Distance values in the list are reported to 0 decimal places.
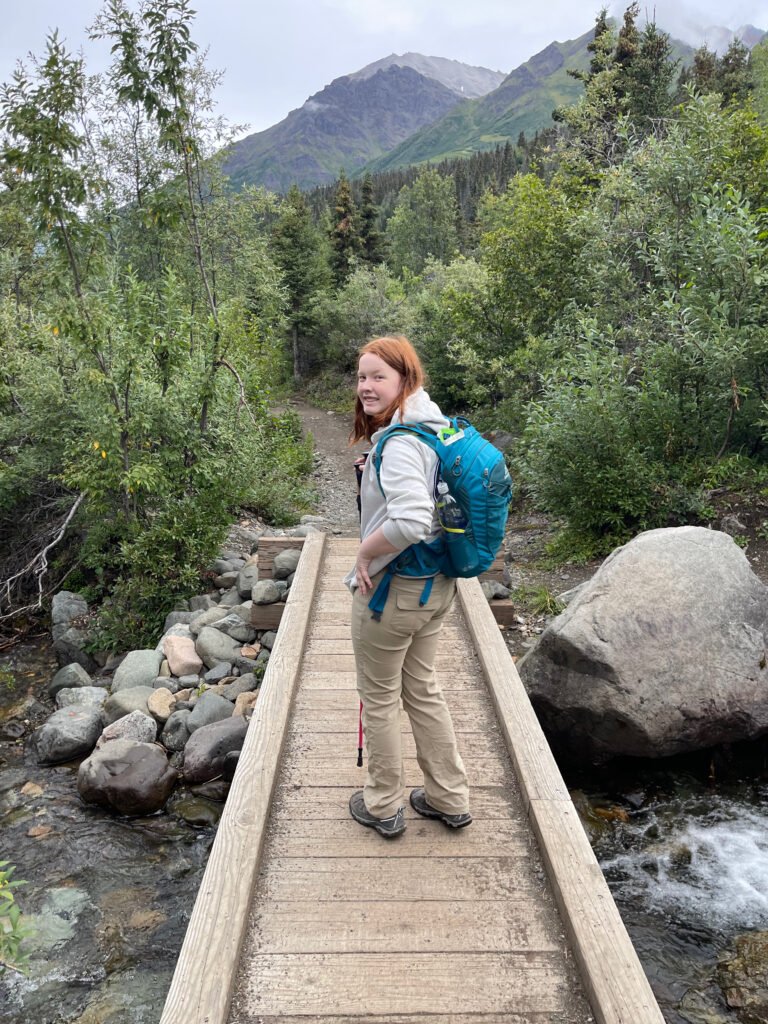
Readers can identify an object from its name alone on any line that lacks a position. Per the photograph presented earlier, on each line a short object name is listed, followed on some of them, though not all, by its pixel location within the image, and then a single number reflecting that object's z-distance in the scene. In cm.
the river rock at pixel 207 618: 736
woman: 254
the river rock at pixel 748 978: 345
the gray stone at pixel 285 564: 728
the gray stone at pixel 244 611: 745
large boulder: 502
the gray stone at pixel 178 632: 718
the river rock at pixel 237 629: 716
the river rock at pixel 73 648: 800
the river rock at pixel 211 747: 548
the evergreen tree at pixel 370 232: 3566
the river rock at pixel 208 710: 594
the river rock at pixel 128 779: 523
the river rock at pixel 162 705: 614
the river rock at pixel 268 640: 703
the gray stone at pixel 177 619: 762
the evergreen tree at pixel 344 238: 3453
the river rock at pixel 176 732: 589
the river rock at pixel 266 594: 699
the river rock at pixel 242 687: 628
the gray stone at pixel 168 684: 656
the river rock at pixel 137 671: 663
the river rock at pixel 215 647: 682
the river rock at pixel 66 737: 601
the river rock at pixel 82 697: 667
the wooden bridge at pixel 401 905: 241
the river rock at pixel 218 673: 662
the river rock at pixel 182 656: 676
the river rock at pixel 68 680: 723
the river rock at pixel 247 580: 797
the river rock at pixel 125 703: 618
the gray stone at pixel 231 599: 792
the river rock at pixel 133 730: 584
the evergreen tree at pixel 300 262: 3128
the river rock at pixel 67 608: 852
